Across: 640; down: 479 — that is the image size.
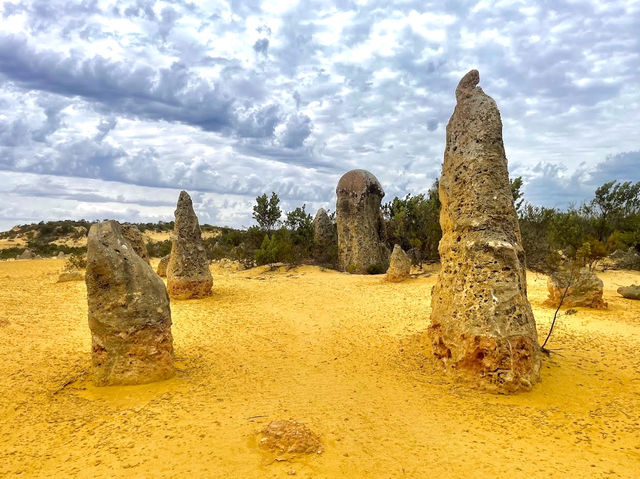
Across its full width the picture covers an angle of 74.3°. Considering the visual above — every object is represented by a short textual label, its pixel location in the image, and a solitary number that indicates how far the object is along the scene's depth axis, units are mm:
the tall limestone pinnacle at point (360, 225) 19172
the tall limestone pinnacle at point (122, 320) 5715
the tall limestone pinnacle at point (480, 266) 5613
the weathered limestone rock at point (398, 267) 14305
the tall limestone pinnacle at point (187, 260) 11719
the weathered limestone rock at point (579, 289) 9852
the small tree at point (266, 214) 24078
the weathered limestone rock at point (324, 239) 21125
